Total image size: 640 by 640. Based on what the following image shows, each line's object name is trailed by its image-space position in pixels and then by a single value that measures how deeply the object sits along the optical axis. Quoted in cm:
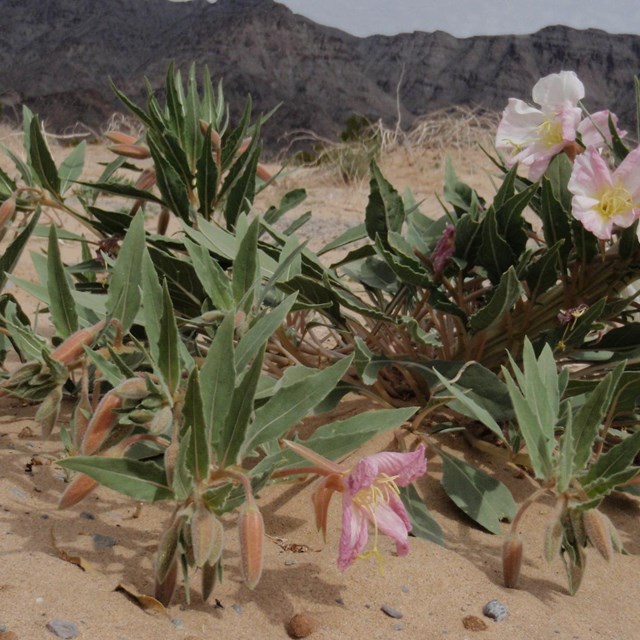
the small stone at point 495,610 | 57
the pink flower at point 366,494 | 50
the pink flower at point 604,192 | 62
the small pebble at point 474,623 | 56
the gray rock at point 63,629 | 50
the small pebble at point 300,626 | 54
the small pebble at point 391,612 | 57
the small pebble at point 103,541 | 59
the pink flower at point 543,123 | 67
